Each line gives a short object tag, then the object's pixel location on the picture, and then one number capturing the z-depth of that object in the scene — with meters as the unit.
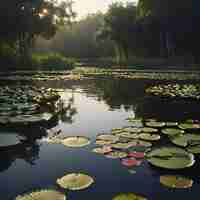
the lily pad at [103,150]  4.28
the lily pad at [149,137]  4.81
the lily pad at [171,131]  5.13
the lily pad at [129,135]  4.85
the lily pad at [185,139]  4.48
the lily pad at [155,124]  5.80
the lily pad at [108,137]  4.73
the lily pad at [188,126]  5.62
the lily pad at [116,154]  4.05
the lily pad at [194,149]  4.15
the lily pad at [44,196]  2.78
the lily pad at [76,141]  4.65
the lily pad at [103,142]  4.64
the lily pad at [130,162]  3.86
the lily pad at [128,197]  2.79
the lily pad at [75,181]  3.10
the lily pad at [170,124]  5.84
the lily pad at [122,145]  4.35
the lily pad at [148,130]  5.28
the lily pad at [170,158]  3.62
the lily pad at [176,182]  3.18
